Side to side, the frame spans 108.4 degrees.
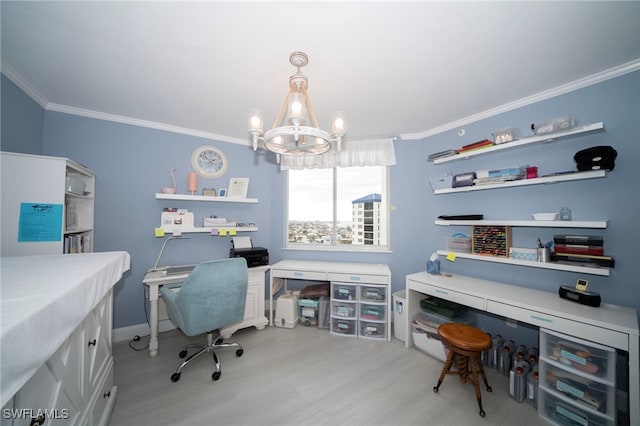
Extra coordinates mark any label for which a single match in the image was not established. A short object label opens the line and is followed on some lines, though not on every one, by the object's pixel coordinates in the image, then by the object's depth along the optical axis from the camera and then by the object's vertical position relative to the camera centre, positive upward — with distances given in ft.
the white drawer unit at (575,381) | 4.81 -3.67
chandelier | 4.68 +1.90
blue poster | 5.66 -0.20
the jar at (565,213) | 6.52 +0.16
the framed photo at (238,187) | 10.59 +1.32
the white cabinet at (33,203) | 5.50 +0.28
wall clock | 10.30 +2.47
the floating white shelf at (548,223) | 5.79 -0.13
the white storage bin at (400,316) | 8.65 -3.81
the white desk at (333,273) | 9.05 -2.31
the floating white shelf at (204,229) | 9.36 -0.57
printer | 9.76 -1.56
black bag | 5.64 +1.53
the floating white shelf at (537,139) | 5.90 +2.28
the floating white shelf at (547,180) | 5.77 +1.08
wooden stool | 5.86 -3.38
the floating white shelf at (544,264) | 5.70 -1.30
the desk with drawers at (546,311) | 4.51 -2.27
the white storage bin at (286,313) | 9.86 -4.16
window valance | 10.65 +2.87
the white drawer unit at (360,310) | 9.05 -3.76
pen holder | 6.51 -1.03
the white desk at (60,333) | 2.06 -1.31
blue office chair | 6.63 -2.52
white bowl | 6.48 +0.07
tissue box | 8.77 -1.89
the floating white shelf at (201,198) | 9.13 +0.73
